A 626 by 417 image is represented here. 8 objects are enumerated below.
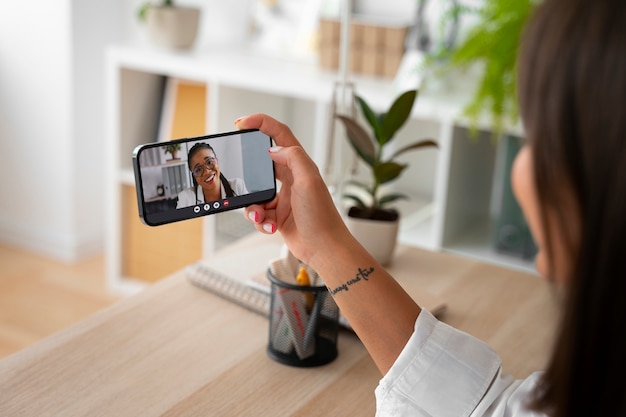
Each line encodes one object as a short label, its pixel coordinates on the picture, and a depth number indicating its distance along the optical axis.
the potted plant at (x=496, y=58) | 2.05
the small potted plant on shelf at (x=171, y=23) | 2.71
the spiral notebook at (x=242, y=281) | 1.41
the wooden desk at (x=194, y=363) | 1.13
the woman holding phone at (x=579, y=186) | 0.61
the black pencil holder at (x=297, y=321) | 1.26
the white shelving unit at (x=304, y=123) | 2.36
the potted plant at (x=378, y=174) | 1.54
